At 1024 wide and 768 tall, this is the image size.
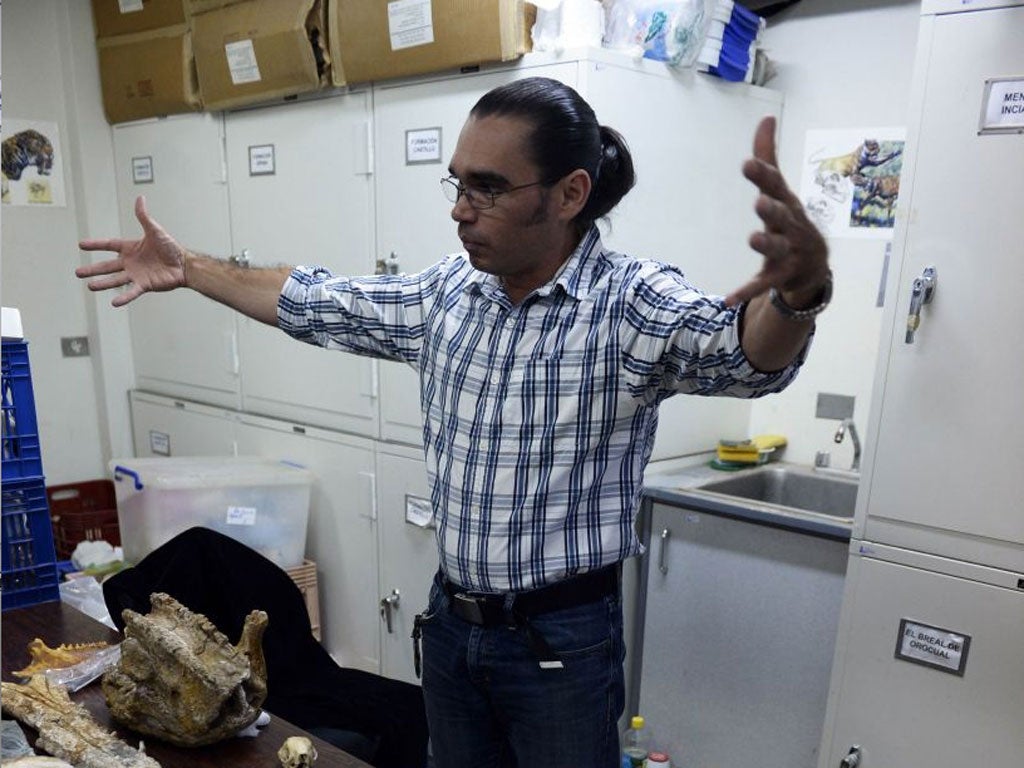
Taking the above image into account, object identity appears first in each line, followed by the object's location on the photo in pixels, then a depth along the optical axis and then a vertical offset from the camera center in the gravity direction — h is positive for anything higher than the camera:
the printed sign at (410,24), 1.96 +0.44
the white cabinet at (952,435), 1.51 -0.43
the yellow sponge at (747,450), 2.36 -0.70
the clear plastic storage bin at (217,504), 2.39 -0.91
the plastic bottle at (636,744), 2.21 -1.48
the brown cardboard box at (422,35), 1.87 +0.41
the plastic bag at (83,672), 1.24 -0.73
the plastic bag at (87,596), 1.96 -0.98
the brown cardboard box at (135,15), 2.73 +0.64
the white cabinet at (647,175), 1.97 +0.09
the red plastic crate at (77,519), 2.90 -1.20
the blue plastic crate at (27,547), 1.57 -0.69
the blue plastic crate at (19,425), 1.57 -0.45
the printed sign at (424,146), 2.12 +0.15
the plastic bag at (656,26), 1.96 +0.44
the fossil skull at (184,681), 1.08 -0.65
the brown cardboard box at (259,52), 2.28 +0.44
